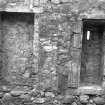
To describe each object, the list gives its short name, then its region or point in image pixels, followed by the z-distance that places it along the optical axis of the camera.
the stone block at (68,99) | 5.30
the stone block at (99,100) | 5.29
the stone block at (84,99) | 5.30
